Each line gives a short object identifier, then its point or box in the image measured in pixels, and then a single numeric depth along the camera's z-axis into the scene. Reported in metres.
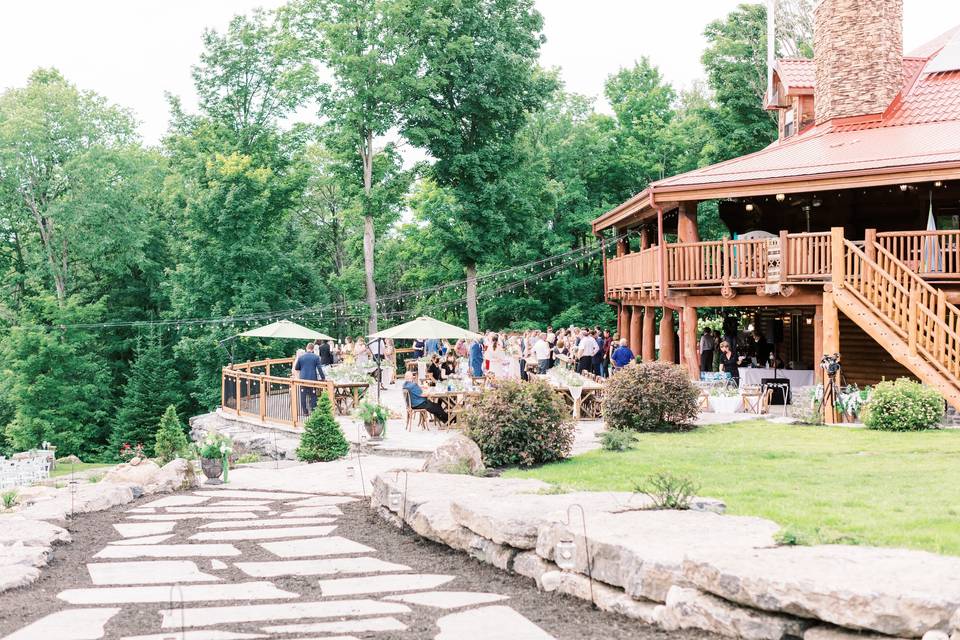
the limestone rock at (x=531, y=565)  6.79
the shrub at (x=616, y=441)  12.98
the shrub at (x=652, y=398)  14.91
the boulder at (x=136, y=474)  12.93
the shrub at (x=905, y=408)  14.09
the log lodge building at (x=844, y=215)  16.72
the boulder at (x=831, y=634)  4.67
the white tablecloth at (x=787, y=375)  20.38
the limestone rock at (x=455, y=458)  11.07
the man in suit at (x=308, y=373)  20.09
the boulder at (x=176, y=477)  12.86
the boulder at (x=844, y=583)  4.52
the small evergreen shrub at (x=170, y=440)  15.98
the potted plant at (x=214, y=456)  13.44
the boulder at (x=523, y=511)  7.09
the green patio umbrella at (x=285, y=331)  23.69
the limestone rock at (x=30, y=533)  8.49
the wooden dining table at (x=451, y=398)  17.75
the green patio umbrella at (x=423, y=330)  21.78
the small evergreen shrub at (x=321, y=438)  15.59
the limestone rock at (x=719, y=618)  5.00
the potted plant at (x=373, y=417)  16.52
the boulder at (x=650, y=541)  5.73
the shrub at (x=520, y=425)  12.01
